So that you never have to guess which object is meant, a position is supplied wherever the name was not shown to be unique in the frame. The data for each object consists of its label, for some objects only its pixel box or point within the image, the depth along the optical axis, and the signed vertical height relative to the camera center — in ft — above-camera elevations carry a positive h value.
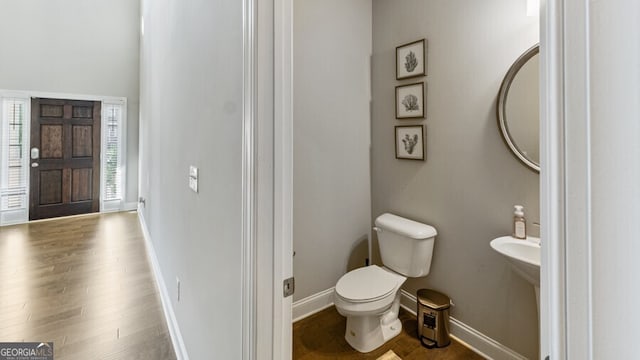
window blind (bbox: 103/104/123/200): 18.25 +1.65
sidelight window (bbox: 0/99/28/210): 15.37 +1.29
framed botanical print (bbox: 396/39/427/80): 7.18 +2.95
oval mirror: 5.52 +1.37
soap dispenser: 5.58 -0.76
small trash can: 6.57 -3.03
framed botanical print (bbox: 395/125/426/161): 7.36 +0.98
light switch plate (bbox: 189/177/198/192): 4.67 -0.05
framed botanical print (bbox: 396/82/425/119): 7.28 +1.97
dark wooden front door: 16.15 +1.22
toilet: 6.22 -2.22
